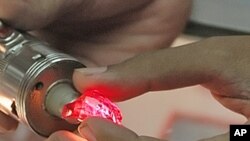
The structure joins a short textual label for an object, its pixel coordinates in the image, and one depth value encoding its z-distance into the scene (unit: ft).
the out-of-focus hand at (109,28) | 1.40
